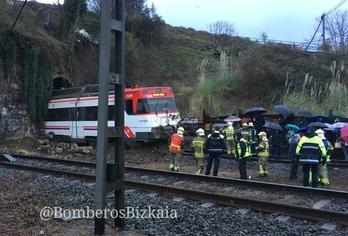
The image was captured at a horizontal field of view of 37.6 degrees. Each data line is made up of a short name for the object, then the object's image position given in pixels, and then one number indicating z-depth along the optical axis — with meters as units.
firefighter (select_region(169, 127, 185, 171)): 17.58
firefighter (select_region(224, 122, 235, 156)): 21.66
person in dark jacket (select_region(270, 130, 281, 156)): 21.91
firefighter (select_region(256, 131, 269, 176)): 15.99
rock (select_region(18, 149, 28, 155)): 27.05
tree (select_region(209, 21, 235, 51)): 62.56
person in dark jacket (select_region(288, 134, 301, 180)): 15.31
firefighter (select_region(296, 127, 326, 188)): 12.87
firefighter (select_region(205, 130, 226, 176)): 15.47
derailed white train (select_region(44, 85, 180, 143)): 26.31
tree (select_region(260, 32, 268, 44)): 56.91
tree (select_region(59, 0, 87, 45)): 39.53
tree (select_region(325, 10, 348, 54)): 44.15
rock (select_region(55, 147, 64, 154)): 26.88
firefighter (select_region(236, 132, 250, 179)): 15.41
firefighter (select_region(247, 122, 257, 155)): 16.92
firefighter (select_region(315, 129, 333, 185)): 14.38
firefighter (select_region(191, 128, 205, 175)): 16.95
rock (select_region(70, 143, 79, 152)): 27.23
